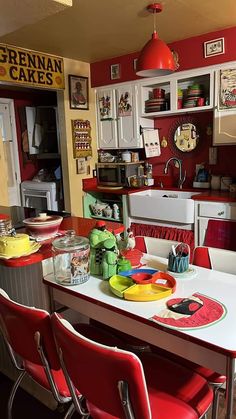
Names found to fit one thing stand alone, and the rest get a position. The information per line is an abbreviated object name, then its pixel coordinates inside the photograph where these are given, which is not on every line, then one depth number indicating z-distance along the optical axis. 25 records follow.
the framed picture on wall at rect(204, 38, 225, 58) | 3.15
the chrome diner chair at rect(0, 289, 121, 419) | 1.22
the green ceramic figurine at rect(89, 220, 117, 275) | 1.62
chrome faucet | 3.95
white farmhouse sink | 3.32
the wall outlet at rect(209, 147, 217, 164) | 3.67
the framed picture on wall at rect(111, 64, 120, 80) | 3.94
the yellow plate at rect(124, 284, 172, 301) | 1.36
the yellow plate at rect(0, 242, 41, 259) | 1.61
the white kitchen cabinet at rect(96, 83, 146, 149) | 3.89
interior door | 4.62
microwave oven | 3.96
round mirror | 3.80
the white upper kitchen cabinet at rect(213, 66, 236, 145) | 3.14
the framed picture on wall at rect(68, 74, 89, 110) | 3.91
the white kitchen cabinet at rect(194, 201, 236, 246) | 3.11
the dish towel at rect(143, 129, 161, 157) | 3.97
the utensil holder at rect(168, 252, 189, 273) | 1.60
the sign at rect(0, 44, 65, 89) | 3.31
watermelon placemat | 1.18
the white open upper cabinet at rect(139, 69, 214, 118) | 3.42
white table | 1.07
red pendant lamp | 2.13
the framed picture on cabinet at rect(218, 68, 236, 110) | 3.12
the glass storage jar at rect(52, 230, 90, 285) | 1.55
